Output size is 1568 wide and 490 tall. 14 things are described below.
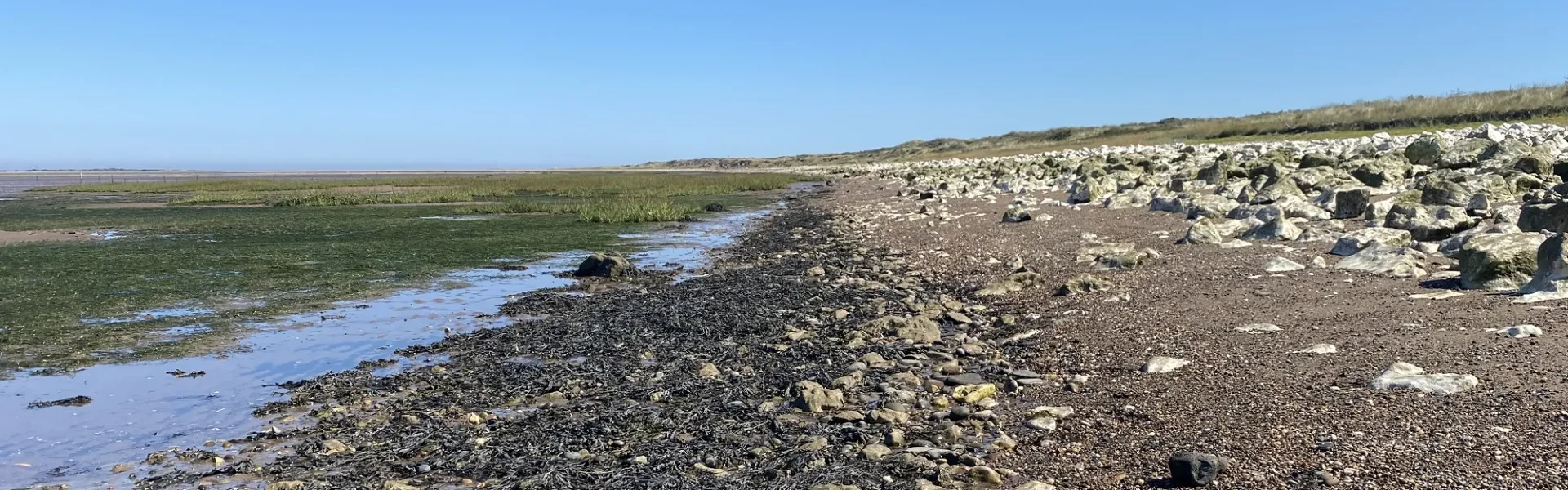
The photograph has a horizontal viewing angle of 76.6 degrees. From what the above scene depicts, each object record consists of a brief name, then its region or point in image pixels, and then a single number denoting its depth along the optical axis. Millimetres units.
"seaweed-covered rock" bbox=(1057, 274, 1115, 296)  9812
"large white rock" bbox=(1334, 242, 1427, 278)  8391
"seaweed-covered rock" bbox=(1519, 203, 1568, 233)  9109
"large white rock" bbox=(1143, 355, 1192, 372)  6516
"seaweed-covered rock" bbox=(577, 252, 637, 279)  14367
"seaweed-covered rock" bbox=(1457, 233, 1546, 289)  7176
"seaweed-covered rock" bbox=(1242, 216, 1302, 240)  11359
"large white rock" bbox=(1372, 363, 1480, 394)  5020
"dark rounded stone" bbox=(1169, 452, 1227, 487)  4332
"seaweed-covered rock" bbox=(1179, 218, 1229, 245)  11977
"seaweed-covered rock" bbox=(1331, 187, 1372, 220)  12914
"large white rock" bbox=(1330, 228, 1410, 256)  9750
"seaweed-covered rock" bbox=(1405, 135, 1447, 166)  18359
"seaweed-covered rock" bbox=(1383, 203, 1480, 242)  10133
